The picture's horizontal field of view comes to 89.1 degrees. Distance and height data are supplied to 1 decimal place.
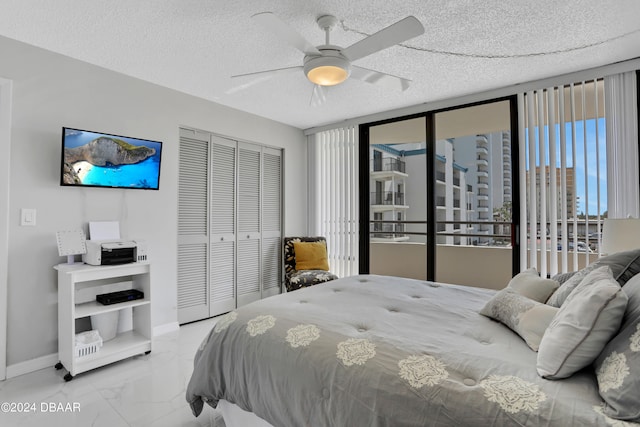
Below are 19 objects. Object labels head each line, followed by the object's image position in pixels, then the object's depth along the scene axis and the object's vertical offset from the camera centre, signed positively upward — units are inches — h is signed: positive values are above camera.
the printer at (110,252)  101.0 -9.9
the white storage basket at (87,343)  95.6 -36.5
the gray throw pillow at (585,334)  39.4 -14.3
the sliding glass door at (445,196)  158.2 +14.5
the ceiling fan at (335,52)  68.1 +39.8
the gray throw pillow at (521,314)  50.5 -16.8
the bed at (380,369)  38.1 -21.0
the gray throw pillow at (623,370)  32.8 -16.9
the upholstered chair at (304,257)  162.1 -19.4
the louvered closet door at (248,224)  164.6 -2.1
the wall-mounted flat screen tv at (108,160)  104.3 +21.2
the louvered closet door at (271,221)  177.0 -0.7
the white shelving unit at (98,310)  94.0 -27.4
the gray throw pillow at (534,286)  65.2 -14.5
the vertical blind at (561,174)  116.4 +16.0
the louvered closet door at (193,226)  141.3 -2.5
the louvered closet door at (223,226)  152.8 -2.9
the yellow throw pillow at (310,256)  164.9 -18.6
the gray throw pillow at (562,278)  69.7 -13.3
